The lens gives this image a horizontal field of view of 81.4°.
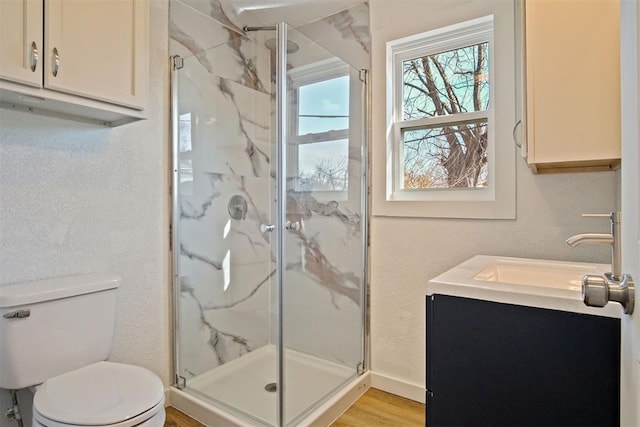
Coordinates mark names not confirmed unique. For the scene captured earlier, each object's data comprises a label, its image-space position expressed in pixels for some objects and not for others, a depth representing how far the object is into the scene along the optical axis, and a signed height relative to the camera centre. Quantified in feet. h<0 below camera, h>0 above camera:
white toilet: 3.81 -1.78
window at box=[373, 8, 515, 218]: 5.91 +1.64
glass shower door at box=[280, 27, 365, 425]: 6.23 -0.19
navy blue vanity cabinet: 2.99 -1.34
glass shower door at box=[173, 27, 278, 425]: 6.70 -0.11
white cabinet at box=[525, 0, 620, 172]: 3.91 +1.45
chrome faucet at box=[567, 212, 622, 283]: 2.97 -0.24
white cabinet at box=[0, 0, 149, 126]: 3.88 +1.81
